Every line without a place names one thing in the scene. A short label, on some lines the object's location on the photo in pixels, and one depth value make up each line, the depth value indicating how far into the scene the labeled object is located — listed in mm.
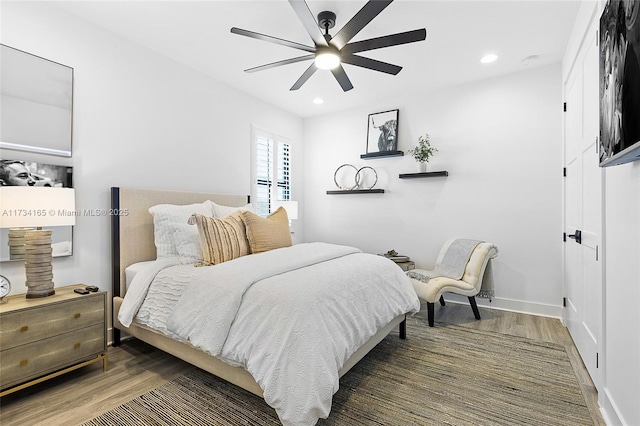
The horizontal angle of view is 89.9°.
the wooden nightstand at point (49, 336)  1868
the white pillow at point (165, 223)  2846
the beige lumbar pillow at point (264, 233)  2883
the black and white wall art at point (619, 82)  1231
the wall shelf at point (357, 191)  4677
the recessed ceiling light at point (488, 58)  3319
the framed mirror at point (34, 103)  2254
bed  1565
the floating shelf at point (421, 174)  4111
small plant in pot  4223
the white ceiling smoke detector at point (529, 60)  3344
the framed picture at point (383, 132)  4531
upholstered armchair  3248
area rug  1807
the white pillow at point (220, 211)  3285
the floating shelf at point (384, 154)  4458
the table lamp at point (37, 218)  1896
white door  2080
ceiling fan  1982
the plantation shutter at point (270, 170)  4531
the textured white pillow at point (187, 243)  2652
